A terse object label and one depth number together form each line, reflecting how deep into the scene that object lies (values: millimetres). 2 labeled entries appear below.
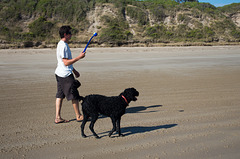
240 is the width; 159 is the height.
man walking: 4191
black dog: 3779
